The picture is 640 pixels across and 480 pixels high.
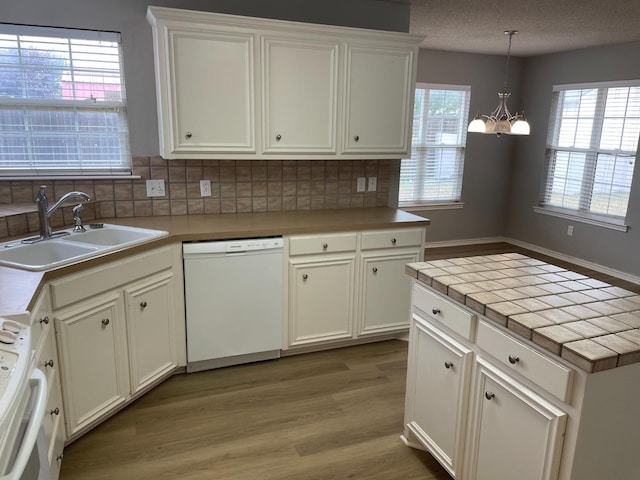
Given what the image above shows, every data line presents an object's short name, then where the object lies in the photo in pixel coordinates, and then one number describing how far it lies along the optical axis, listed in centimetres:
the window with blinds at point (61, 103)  276
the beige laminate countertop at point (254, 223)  261
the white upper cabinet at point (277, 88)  277
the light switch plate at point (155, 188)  312
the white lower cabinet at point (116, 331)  212
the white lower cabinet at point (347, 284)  302
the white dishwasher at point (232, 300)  278
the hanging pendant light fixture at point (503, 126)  376
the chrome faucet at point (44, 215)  242
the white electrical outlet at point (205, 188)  323
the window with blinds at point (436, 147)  573
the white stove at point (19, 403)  98
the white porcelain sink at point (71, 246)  226
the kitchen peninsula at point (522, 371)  139
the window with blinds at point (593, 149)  493
